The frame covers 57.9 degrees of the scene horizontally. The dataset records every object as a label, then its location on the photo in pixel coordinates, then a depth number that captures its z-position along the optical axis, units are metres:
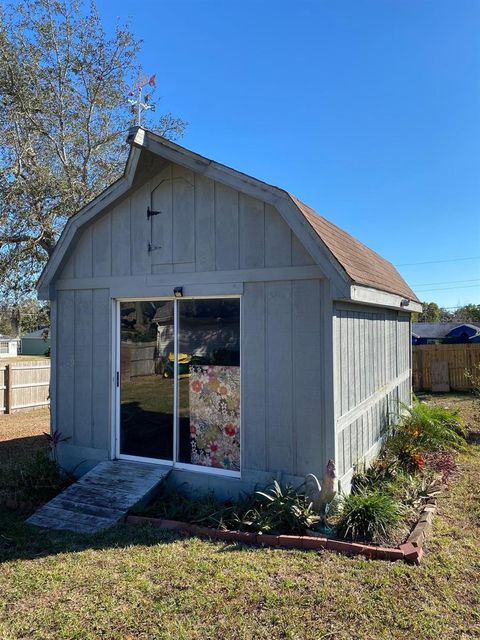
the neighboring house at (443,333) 24.91
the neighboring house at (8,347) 50.38
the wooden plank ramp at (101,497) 4.70
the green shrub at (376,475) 5.34
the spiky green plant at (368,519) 4.15
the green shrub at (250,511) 4.38
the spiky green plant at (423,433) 6.78
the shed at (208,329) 4.80
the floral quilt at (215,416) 5.28
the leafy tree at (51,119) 9.94
